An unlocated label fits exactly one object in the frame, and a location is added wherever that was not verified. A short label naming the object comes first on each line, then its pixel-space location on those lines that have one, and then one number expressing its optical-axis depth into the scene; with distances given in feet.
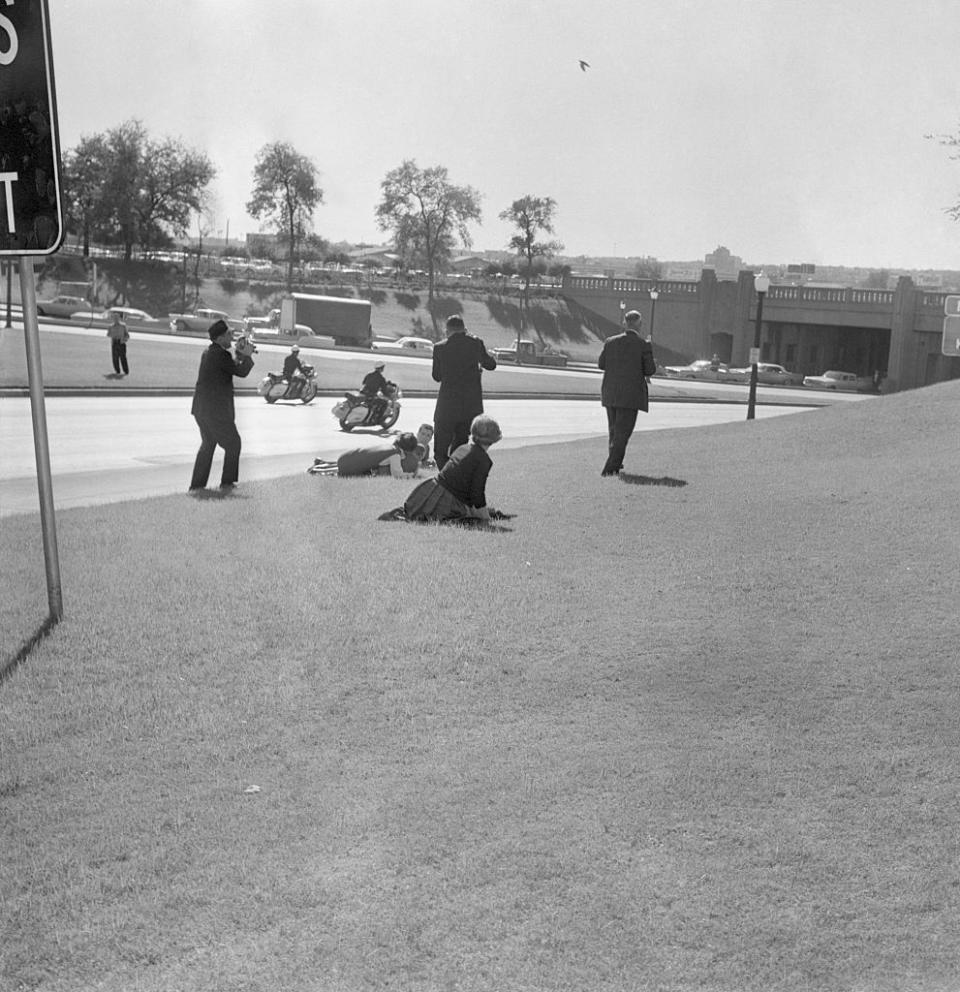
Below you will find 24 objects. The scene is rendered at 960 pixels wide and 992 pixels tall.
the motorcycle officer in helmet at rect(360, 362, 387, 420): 77.41
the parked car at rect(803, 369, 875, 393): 241.96
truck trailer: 227.61
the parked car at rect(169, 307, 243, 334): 205.26
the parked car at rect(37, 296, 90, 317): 221.99
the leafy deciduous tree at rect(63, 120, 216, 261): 284.41
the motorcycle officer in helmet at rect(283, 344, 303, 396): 95.66
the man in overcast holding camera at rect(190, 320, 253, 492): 42.04
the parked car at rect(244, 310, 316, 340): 206.90
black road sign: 21.12
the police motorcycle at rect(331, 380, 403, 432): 77.00
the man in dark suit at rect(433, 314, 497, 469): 45.09
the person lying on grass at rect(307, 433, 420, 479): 47.42
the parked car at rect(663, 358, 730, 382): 234.79
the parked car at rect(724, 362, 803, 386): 237.86
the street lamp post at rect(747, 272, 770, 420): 104.99
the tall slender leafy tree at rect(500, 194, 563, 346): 290.97
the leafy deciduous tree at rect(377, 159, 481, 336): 269.23
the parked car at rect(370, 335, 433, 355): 224.94
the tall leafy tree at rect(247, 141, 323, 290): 275.59
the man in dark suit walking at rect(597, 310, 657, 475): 47.14
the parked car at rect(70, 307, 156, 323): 215.10
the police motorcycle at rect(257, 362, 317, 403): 95.91
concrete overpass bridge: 277.85
